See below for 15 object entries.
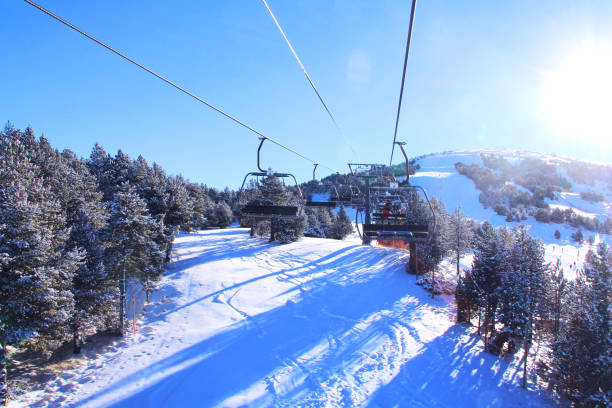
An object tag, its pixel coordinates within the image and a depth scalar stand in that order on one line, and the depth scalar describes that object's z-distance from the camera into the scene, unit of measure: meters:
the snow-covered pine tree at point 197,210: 36.95
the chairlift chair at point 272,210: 14.45
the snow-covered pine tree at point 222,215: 72.53
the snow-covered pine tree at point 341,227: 65.25
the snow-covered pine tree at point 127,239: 18.50
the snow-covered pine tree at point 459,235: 34.62
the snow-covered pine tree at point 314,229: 64.70
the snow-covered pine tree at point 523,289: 19.58
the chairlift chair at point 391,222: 12.34
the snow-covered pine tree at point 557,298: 24.50
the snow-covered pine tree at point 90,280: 15.66
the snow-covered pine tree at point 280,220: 40.88
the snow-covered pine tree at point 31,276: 11.80
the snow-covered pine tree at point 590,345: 15.41
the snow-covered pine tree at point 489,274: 21.77
